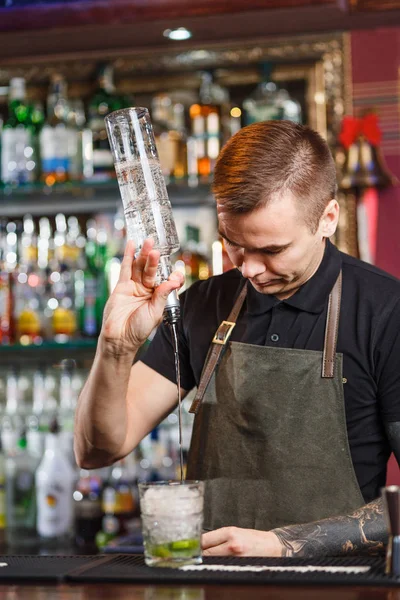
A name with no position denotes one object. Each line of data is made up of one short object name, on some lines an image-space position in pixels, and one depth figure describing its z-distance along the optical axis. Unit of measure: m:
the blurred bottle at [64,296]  3.39
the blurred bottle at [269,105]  3.30
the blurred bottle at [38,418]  3.40
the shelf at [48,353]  3.32
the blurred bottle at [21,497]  3.30
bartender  1.65
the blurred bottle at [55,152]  3.40
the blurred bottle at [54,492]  3.24
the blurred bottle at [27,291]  3.44
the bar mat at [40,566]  1.30
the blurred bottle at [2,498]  3.31
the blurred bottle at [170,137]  3.32
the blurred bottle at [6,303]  3.46
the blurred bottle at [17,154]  3.46
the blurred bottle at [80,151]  3.42
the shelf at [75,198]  3.36
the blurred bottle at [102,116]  3.36
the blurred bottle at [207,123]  3.32
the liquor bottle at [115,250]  3.38
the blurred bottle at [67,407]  3.35
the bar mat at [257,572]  1.23
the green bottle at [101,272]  3.40
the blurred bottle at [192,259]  3.34
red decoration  3.21
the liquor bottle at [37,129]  3.48
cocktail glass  1.29
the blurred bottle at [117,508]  3.23
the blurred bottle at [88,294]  3.38
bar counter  1.15
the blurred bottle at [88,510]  3.23
